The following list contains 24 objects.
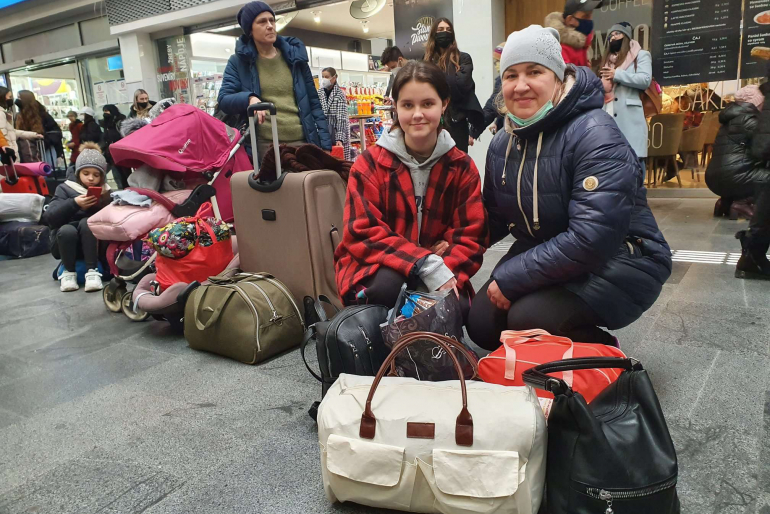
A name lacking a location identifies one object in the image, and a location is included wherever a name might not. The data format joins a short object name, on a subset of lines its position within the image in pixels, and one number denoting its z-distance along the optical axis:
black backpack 1.77
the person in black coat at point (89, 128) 8.77
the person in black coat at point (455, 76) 3.83
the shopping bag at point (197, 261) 2.87
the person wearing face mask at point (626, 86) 4.26
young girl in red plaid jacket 2.05
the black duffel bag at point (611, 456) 1.17
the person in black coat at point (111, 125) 8.92
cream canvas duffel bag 1.23
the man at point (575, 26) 3.85
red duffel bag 1.56
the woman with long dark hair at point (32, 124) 8.40
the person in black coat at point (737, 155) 4.60
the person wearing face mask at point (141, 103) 7.52
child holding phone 3.90
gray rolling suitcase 2.57
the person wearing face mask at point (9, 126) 7.40
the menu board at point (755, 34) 5.29
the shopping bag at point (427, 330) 1.69
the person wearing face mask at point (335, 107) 6.58
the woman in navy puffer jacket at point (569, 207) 1.68
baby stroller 3.20
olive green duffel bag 2.42
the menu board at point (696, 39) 5.47
